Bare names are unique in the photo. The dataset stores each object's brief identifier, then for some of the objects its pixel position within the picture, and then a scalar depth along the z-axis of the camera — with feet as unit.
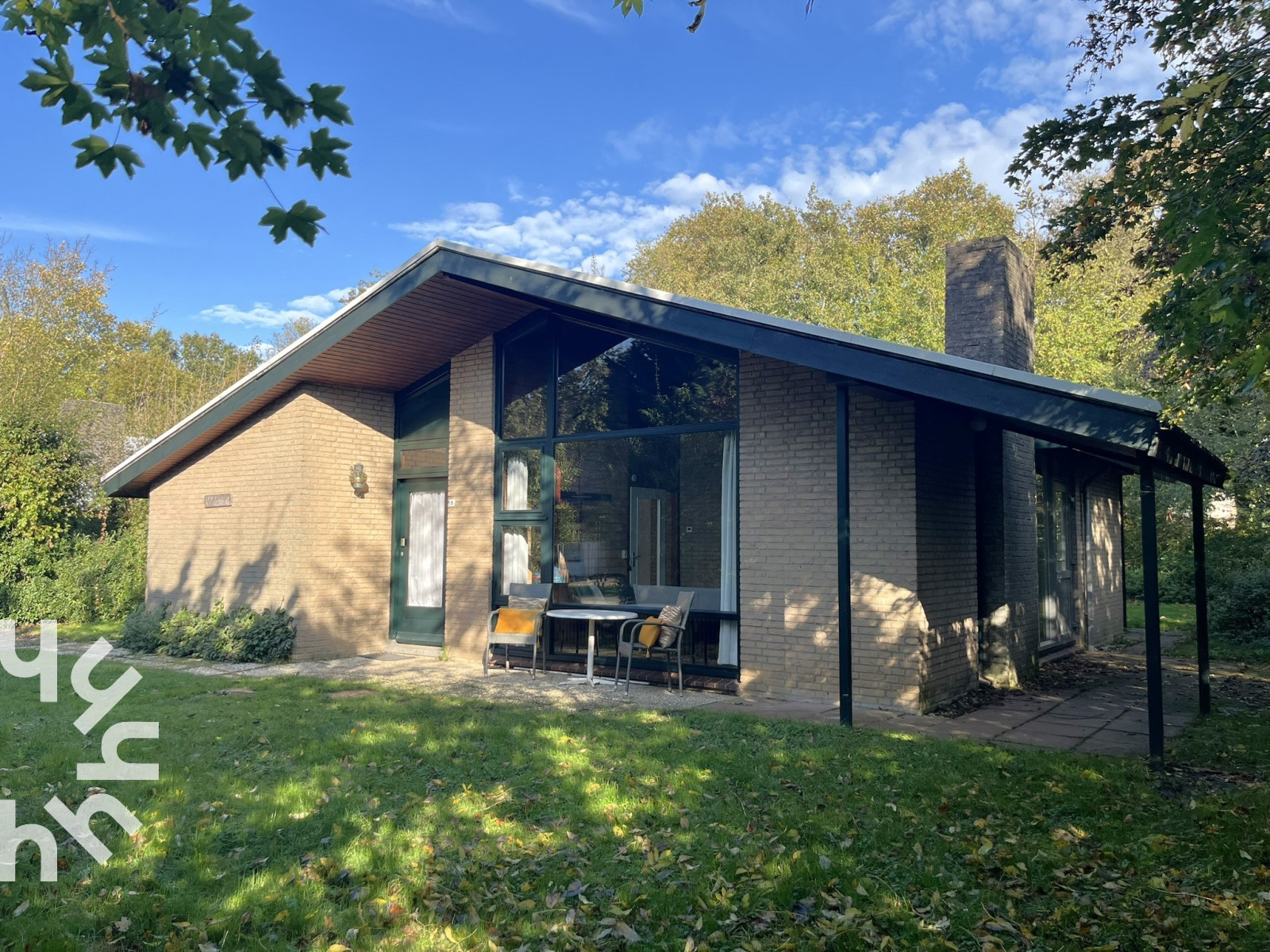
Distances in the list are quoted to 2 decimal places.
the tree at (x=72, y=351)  62.13
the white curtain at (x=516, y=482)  35.63
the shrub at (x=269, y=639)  35.99
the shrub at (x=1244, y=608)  44.29
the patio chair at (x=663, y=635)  28.76
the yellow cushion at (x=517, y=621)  32.32
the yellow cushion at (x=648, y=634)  29.76
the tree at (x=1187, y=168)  13.91
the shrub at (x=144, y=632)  39.27
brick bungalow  25.88
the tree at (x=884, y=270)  68.18
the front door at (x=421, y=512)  39.22
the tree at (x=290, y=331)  133.08
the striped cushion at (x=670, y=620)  29.04
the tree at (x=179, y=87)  9.29
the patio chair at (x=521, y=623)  32.01
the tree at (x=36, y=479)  49.03
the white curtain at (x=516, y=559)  35.32
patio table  28.91
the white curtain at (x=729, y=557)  29.19
